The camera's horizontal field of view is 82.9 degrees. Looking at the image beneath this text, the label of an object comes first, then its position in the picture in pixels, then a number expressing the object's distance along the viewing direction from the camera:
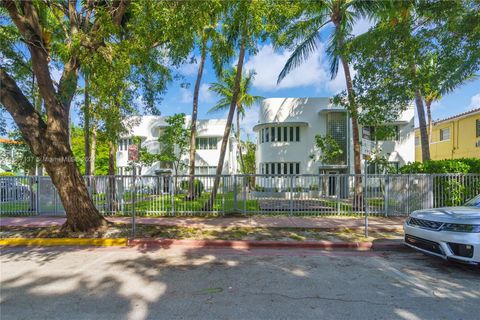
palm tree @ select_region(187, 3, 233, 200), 12.70
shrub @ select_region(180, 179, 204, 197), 10.92
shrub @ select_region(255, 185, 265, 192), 11.21
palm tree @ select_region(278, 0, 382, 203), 12.79
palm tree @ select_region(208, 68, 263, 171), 23.97
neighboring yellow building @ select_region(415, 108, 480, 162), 21.39
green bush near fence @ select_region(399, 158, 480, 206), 10.12
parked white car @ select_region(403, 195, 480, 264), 4.68
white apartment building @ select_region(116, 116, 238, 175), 26.28
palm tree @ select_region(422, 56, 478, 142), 7.67
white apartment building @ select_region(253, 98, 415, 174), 20.36
